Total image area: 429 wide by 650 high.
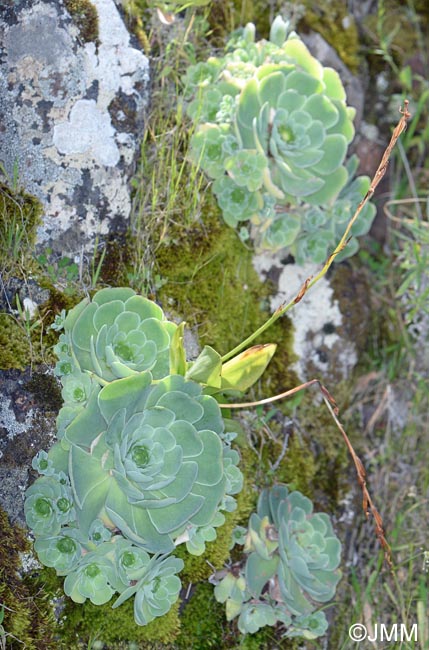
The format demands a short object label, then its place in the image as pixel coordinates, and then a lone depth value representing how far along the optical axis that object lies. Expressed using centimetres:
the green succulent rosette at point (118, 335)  112
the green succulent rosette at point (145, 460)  108
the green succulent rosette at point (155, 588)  112
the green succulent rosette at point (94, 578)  110
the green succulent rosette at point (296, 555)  120
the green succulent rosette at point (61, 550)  110
